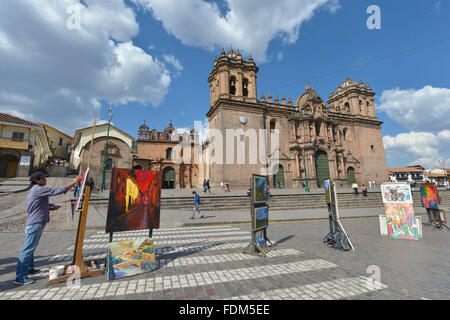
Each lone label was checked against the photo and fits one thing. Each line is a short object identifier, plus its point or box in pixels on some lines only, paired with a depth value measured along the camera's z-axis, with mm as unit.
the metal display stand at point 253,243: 5210
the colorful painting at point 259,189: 5523
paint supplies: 3477
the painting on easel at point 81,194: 3922
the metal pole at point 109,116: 18456
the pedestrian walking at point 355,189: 19641
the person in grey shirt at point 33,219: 3484
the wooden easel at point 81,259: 3736
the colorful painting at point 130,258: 3787
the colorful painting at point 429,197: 8914
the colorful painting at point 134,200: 4281
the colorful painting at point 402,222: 7027
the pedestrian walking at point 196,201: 11172
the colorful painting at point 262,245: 5284
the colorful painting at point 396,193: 7465
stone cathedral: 26266
